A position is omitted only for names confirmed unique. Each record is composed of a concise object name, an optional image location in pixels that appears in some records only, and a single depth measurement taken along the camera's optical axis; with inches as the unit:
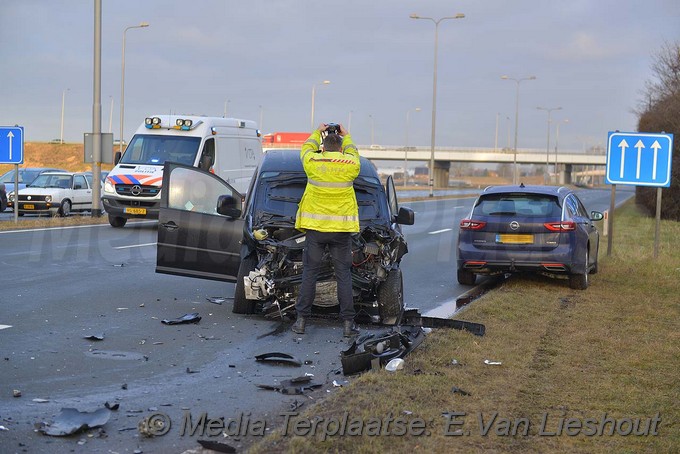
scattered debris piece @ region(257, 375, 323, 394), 272.7
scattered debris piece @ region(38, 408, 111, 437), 221.7
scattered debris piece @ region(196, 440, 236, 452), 208.5
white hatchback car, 1139.3
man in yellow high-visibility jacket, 361.4
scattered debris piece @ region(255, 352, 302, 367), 314.0
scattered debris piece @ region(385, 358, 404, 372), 287.8
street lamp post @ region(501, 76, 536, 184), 3240.7
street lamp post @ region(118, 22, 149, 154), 1921.8
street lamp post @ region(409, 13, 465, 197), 2203.7
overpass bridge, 4606.3
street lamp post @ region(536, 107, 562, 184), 4201.3
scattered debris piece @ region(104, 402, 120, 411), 244.5
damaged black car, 393.7
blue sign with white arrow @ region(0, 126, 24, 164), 889.5
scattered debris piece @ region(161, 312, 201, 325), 384.8
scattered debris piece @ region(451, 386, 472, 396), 262.9
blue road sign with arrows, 681.6
